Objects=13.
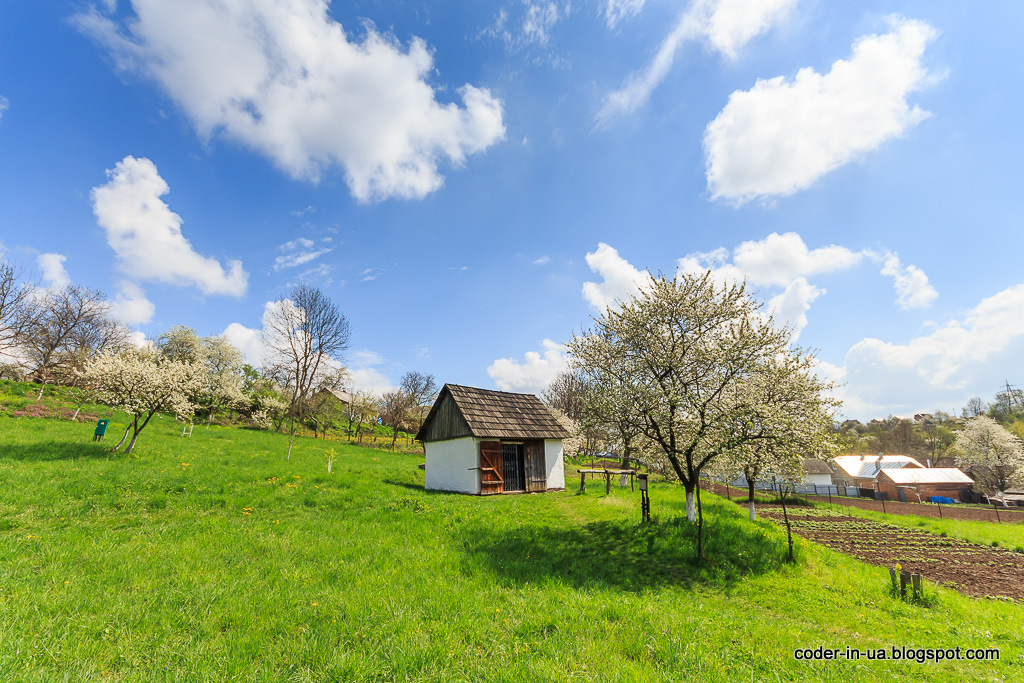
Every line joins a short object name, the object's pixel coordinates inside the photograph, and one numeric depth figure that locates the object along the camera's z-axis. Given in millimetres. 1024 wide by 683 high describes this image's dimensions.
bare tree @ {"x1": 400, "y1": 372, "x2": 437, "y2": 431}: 55719
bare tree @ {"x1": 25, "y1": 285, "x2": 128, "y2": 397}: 36625
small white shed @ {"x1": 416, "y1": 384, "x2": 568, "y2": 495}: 21906
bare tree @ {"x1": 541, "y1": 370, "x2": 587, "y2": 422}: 55594
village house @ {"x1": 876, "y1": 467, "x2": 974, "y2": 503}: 50344
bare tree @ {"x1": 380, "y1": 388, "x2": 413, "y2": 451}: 52062
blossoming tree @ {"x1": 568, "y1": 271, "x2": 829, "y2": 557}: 12281
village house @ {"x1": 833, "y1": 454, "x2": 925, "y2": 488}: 55062
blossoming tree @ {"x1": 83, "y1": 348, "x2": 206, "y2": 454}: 18859
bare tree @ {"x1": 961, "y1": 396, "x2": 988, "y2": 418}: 88375
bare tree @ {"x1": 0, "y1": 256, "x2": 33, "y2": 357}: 30406
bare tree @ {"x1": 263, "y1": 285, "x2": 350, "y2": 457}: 41969
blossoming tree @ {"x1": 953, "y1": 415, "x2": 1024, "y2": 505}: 46344
